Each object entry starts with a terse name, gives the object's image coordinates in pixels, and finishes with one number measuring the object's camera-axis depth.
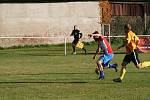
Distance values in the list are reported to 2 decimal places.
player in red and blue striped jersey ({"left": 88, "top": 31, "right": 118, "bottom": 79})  17.78
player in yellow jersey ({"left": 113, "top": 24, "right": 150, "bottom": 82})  16.84
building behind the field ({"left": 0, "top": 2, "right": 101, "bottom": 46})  44.78
